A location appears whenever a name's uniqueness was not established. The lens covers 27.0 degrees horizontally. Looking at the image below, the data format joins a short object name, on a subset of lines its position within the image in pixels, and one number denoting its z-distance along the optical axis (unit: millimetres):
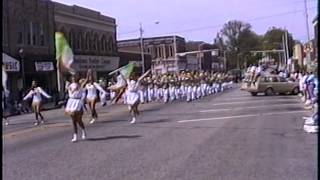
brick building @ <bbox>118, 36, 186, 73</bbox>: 120438
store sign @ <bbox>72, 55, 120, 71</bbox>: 61594
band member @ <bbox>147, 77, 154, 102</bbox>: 46056
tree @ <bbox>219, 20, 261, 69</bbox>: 145250
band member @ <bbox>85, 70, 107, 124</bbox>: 25295
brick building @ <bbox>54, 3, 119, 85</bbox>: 59266
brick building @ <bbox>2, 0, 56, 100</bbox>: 46750
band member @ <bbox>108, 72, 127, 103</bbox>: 30728
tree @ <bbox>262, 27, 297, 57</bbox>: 136800
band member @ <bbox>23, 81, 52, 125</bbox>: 25281
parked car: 47375
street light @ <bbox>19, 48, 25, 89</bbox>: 46653
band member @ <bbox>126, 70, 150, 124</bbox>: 23672
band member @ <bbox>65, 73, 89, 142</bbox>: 17109
